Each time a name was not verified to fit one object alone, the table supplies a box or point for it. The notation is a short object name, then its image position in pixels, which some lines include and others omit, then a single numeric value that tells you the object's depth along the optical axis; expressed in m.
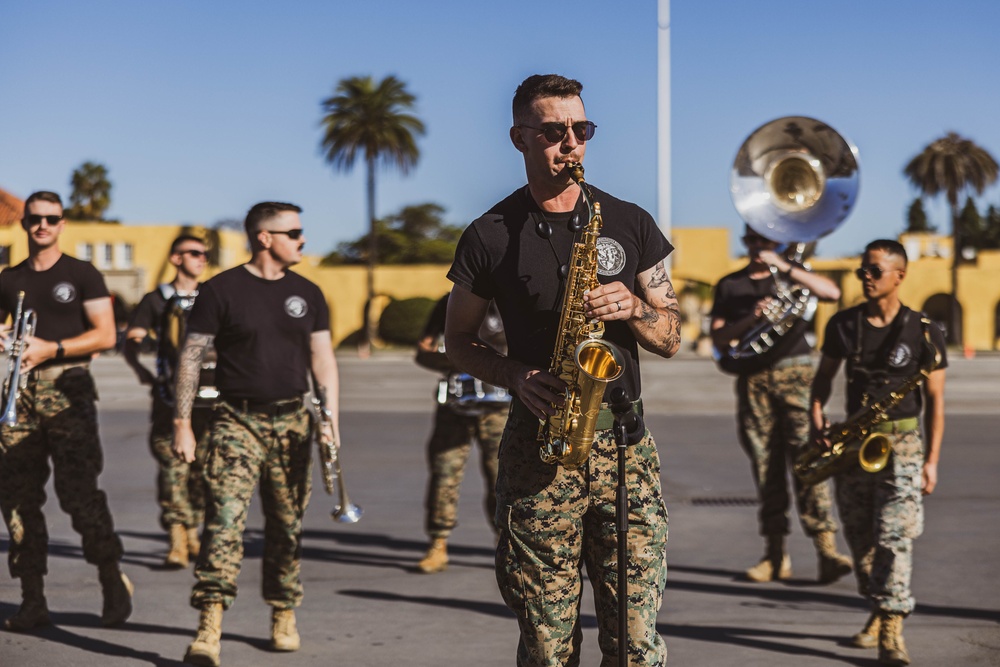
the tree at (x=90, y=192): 80.50
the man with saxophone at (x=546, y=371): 3.98
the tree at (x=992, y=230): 88.94
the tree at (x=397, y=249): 69.06
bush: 57.72
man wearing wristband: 6.73
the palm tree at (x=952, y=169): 65.19
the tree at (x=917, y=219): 105.88
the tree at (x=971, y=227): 89.69
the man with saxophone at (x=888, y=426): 6.26
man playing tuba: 8.09
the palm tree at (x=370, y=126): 62.25
